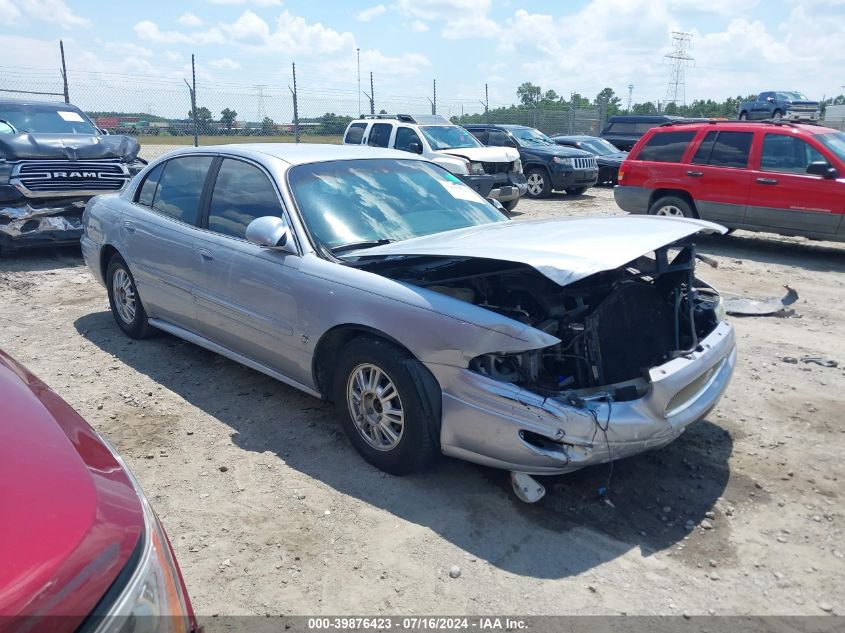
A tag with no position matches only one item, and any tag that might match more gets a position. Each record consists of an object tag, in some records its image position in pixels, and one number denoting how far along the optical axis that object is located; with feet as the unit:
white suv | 42.75
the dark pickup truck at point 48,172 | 28.99
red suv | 30.77
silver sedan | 10.89
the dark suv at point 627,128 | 71.00
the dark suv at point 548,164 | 53.21
